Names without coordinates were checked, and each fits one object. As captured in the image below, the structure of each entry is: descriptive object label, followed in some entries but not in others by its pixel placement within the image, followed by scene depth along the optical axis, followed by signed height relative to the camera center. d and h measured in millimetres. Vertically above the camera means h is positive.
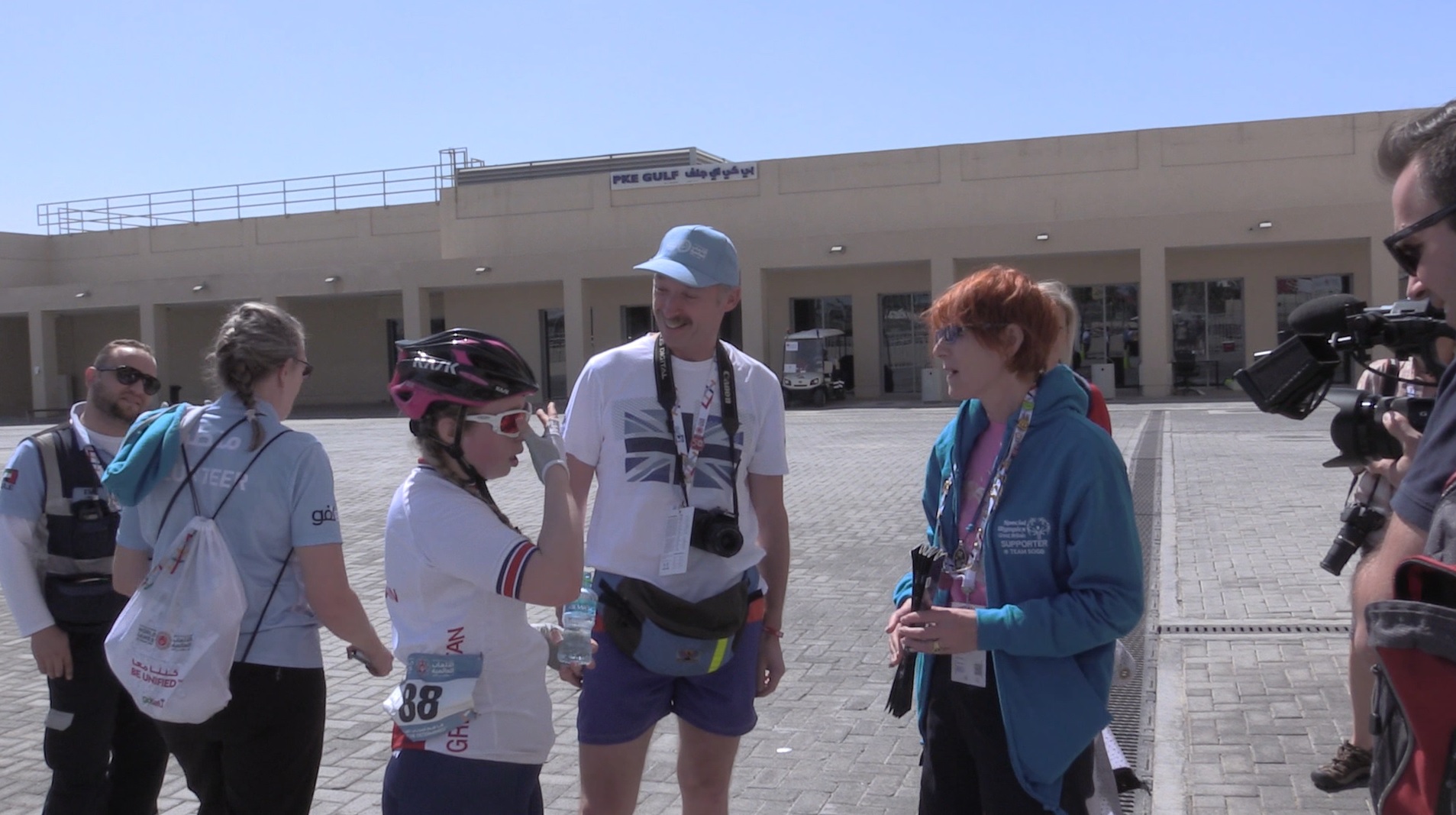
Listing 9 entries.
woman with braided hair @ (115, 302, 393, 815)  3135 -508
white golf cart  31906 -296
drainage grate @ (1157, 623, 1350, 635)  7020 -1721
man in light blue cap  3205 -472
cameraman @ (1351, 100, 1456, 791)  1671 +103
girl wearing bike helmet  2652 -487
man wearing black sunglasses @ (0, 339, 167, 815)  3734 -699
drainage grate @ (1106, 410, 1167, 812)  5379 -1681
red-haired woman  2656 -543
